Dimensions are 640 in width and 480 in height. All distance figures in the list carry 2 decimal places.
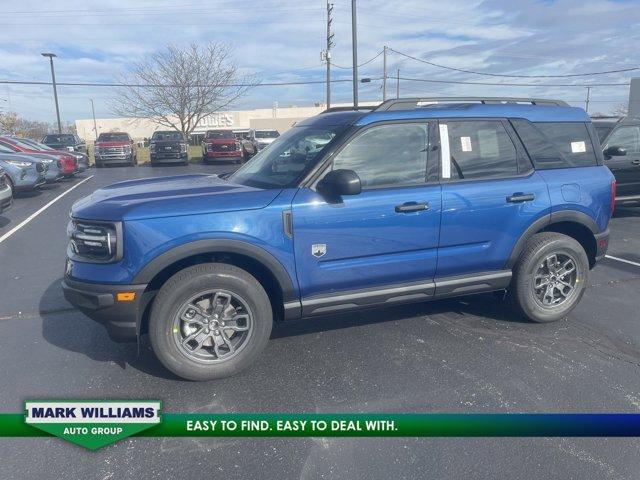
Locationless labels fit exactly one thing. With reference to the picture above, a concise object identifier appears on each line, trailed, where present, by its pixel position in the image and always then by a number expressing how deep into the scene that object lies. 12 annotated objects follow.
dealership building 72.31
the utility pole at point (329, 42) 29.25
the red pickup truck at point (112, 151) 24.64
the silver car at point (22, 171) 12.48
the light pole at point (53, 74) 35.94
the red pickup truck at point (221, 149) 25.48
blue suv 3.38
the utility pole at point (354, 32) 21.02
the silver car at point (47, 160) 13.65
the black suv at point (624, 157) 8.85
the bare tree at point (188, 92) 33.62
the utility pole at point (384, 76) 39.82
